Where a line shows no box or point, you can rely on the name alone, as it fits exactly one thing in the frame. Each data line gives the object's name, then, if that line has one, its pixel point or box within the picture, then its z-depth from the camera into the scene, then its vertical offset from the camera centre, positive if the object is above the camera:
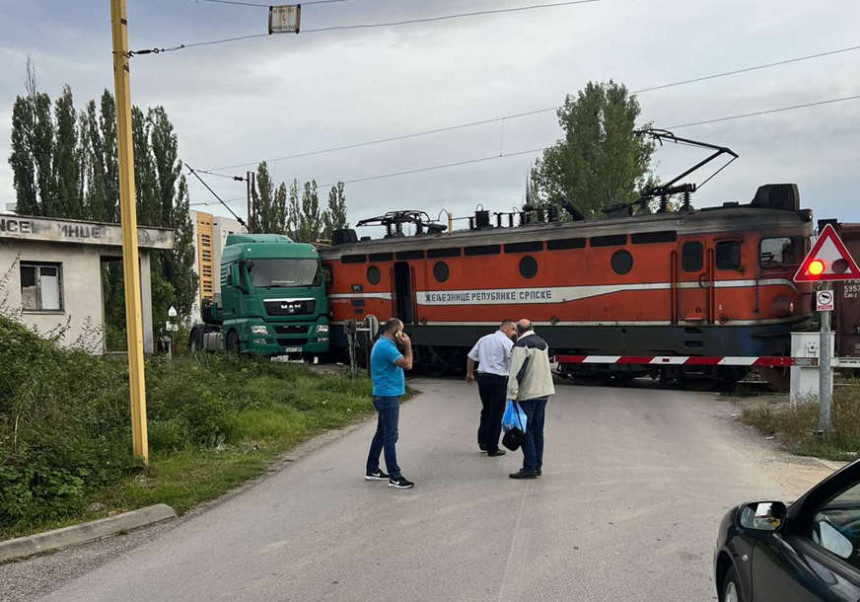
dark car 2.68 -1.11
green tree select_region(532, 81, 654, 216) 37.12 +5.91
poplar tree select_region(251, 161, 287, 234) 45.03 +4.61
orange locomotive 15.41 -0.22
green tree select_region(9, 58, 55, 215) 34.69 +6.03
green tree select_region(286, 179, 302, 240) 47.08 +4.21
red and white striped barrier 15.13 -1.95
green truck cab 21.72 -0.58
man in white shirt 9.86 -1.38
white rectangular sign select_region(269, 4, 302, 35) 11.58 +4.04
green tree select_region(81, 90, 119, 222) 35.53 +6.01
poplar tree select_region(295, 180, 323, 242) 47.69 +4.03
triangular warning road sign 9.65 +0.05
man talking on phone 8.29 -1.24
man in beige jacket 8.46 -1.31
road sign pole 9.98 -1.57
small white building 20.64 +0.48
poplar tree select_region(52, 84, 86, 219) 35.03 +5.73
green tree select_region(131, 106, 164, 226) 37.47 +5.40
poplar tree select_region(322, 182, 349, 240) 49.28 +4.51
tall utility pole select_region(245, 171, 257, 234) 38.94 +3.75
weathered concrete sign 20.41 +1.55
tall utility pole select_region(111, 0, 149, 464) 8.37 +0.66
